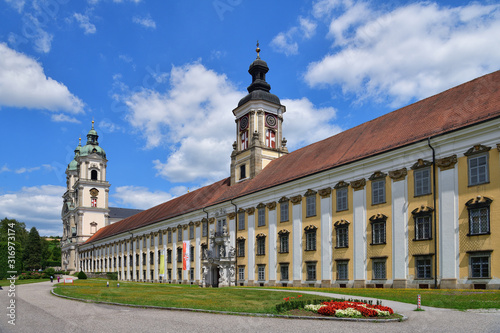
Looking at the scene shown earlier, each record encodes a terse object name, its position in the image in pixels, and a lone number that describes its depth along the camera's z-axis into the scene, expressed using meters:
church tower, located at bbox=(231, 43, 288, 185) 59.03
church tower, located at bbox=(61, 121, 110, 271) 129.38
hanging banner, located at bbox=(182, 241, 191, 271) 57.94
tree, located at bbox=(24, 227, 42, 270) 145.39
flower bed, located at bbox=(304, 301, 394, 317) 18.02
